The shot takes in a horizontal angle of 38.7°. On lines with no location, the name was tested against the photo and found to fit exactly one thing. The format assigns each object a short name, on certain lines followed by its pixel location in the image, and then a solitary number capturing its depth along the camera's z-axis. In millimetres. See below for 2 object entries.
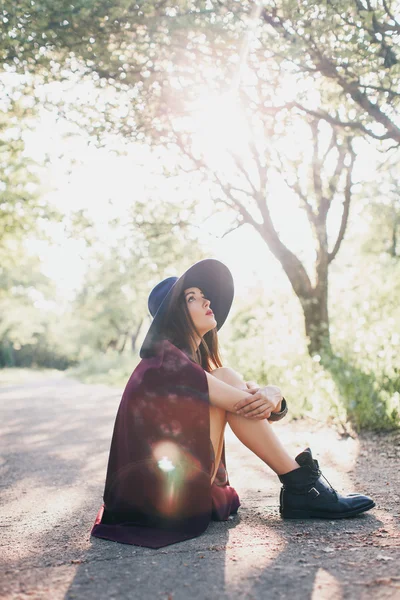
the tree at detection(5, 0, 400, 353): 5156
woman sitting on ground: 2953
